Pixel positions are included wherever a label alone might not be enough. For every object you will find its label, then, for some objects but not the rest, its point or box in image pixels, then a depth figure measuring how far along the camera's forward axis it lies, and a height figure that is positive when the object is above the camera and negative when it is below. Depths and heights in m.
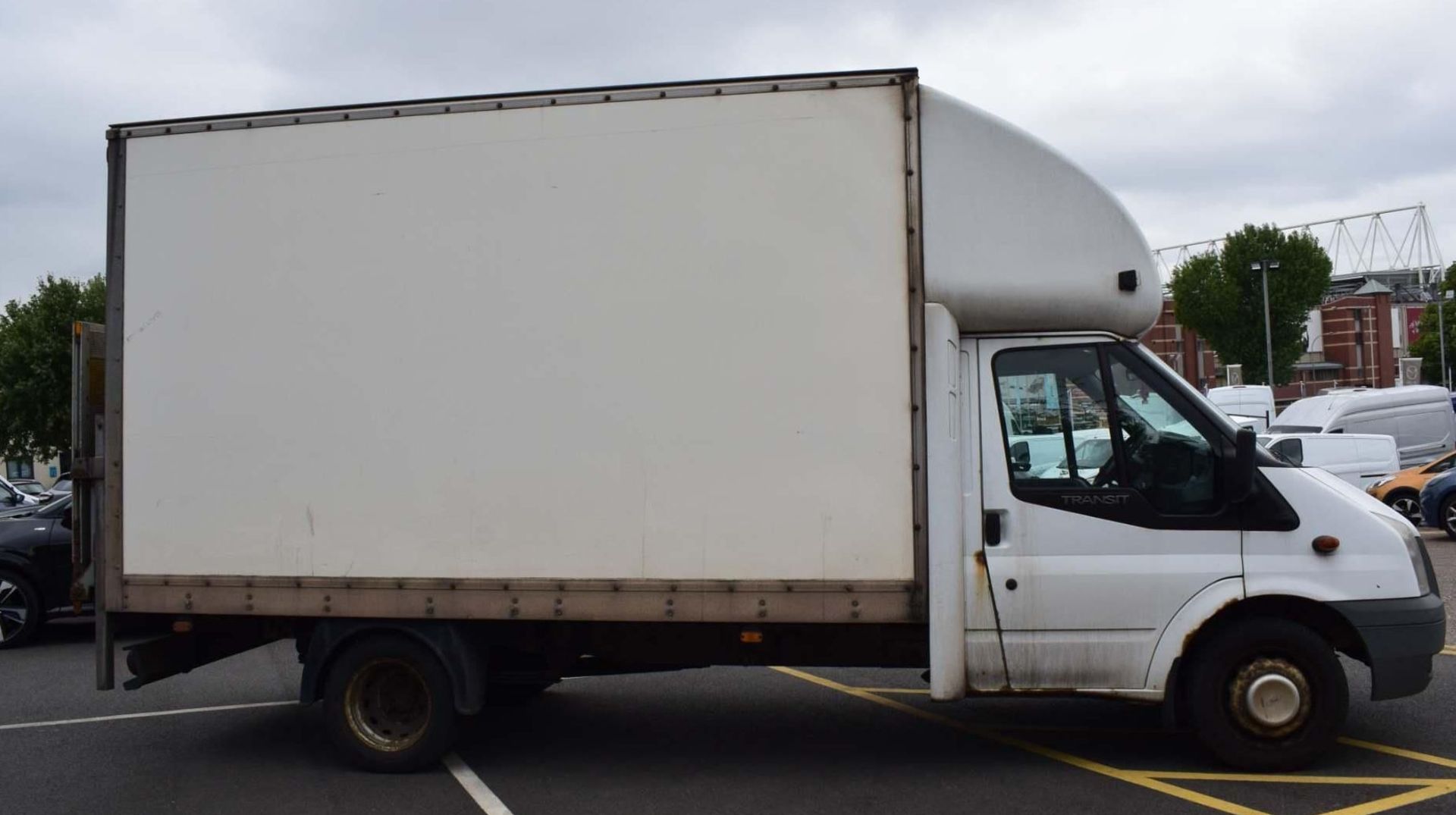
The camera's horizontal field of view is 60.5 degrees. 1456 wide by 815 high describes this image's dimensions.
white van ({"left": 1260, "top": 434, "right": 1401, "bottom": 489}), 21.14 +0.11
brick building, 99.88 +9.55
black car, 11.12 -0.83
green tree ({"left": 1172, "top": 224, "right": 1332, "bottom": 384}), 69.25 +9.37
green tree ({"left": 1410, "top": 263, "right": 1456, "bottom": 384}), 84.50 +7.83
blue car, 17.61 -0.59
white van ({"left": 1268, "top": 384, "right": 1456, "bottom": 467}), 24.36 +0.84
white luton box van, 5.80 +0.22
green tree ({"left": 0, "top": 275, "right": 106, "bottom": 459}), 45.47 +4.21
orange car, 19.34 -0.41
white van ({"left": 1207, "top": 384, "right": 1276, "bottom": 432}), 30.72 +1.54
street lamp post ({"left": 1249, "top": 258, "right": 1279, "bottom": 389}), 63.00 +9.78
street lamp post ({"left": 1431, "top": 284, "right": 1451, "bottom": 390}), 76.29 +8.58
